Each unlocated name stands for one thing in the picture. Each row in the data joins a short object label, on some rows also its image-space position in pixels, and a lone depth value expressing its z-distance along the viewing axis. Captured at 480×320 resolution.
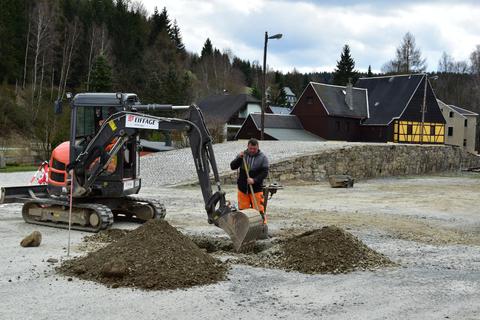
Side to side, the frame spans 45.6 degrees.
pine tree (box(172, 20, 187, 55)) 100.69
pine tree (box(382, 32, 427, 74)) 80.94
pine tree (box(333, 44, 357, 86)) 87.25
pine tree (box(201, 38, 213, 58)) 118.75
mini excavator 9.84
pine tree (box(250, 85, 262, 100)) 81.38
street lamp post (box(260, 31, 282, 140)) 34.64
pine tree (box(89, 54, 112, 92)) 50.28
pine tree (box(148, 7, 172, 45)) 81.06
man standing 10.30
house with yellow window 55.97
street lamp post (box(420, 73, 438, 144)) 53.96
